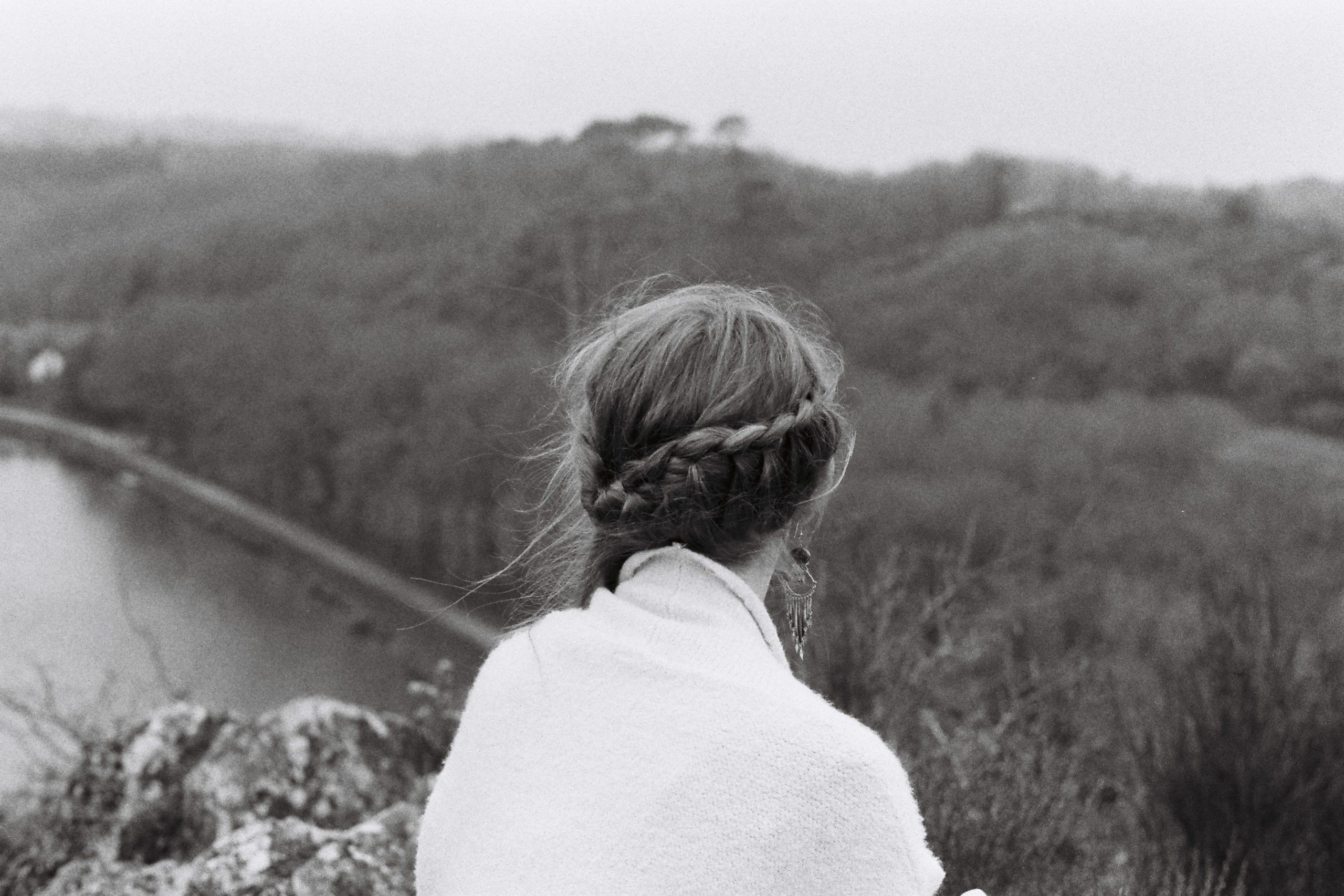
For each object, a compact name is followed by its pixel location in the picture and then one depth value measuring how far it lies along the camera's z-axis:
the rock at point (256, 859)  2.05
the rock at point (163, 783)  2.71
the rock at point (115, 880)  2.19
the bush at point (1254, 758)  3.28
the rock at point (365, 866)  2.07
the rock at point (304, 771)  2.74
